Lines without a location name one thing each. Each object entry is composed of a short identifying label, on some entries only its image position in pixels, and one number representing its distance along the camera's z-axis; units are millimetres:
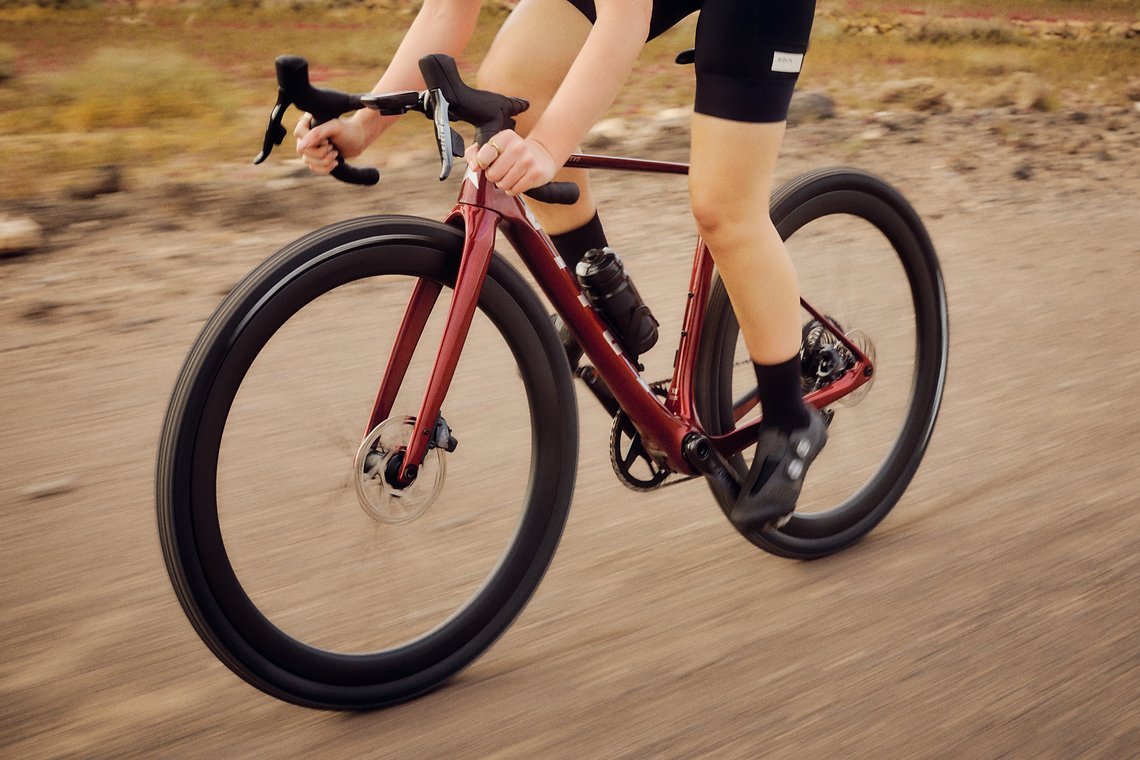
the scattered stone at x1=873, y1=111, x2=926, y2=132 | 8766
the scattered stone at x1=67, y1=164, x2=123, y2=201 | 5488
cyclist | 2033
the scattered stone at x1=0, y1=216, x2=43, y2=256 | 4703
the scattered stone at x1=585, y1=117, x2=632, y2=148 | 7672
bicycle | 1923
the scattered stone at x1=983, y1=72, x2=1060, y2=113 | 10375
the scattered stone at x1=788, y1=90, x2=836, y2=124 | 8773
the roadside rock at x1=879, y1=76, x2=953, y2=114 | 10000
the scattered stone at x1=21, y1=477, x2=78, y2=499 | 3031
